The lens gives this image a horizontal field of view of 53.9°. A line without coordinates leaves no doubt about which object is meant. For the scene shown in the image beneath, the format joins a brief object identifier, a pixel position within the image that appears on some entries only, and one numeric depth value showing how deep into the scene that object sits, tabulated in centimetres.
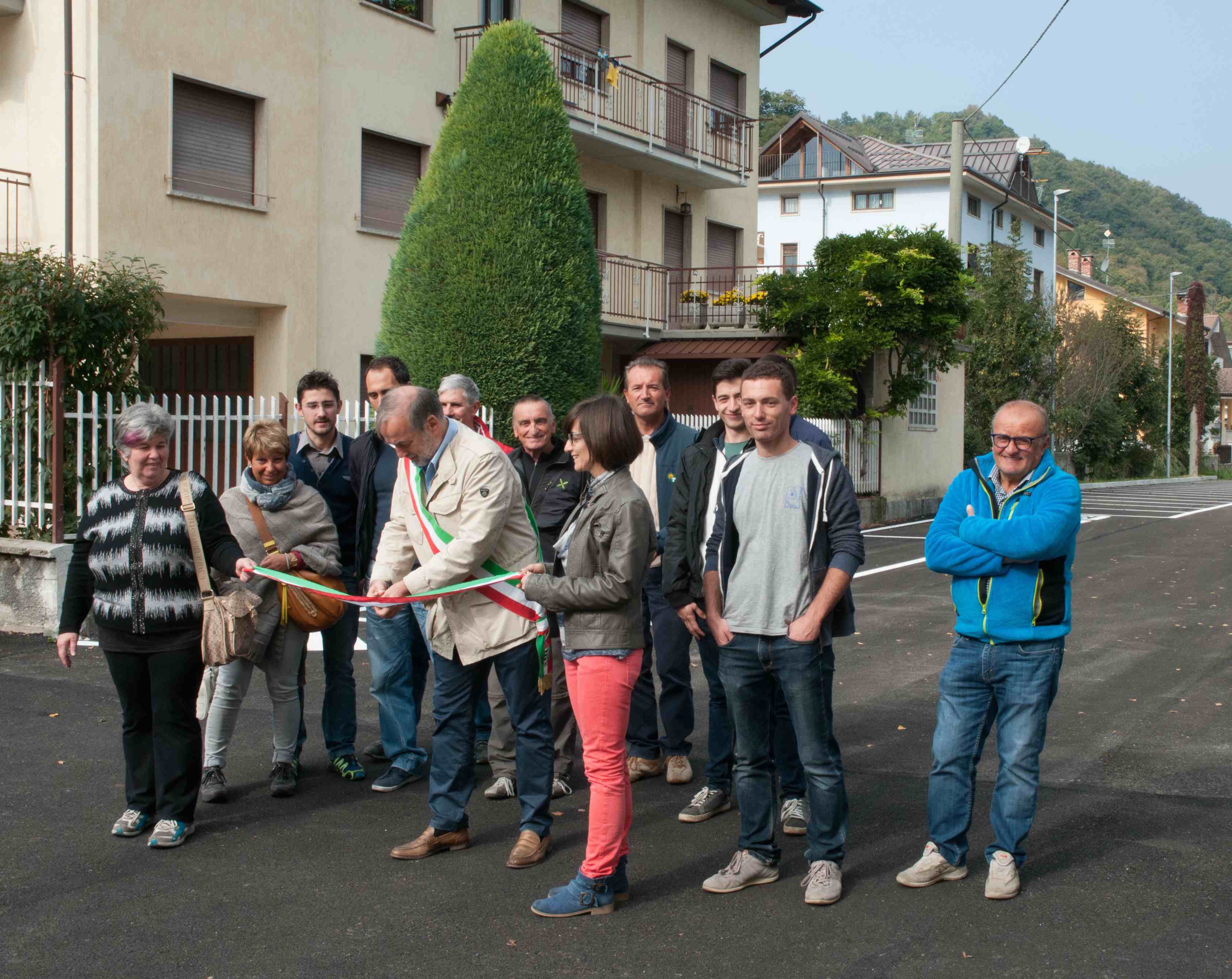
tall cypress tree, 1524
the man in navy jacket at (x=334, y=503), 596
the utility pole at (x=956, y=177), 2147
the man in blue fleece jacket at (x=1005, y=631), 432
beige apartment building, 1389
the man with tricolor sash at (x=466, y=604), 459
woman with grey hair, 488
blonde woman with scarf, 554
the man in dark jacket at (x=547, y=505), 576
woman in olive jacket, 421
